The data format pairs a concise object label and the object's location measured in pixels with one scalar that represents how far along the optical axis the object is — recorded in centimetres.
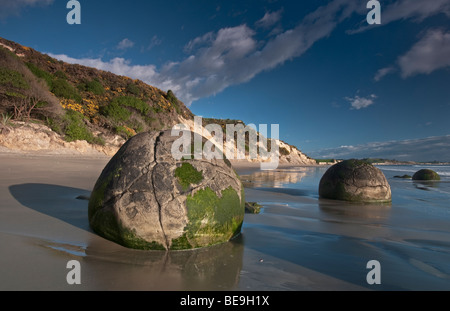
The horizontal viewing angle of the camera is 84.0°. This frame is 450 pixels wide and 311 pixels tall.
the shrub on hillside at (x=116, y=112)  2034
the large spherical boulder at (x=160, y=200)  267
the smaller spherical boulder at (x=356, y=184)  640
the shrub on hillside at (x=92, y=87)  2320
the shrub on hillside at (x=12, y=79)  1355
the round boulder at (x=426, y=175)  1507
